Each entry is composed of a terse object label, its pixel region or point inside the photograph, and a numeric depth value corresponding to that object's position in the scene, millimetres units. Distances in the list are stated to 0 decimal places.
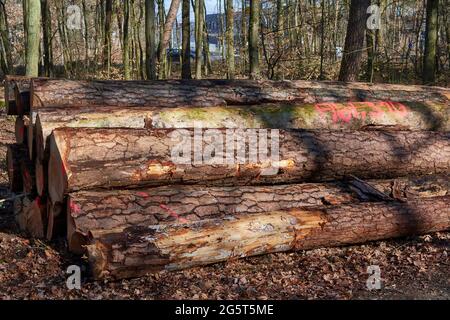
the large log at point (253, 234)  3842
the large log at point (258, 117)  5156
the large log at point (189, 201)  4355
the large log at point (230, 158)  4551
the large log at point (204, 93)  5691
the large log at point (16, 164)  6164
